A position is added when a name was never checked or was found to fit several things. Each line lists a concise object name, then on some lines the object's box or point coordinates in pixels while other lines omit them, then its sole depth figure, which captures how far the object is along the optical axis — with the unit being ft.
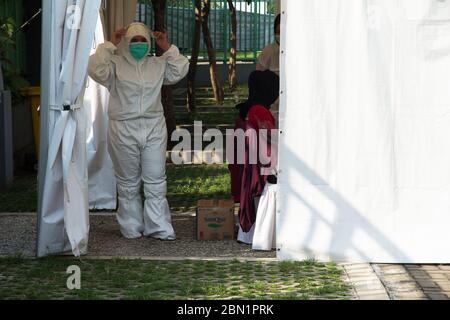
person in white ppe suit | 31.24
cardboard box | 31.76
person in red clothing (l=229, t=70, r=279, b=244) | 30.46
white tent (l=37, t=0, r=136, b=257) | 28.04
